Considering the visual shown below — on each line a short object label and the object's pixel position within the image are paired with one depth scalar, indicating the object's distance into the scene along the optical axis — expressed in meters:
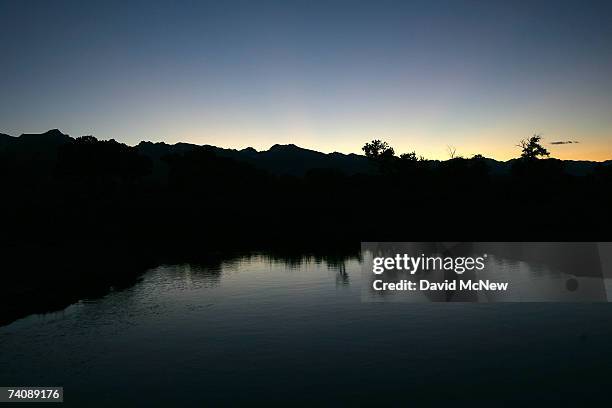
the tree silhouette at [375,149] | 167.35
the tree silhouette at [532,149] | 128.38
